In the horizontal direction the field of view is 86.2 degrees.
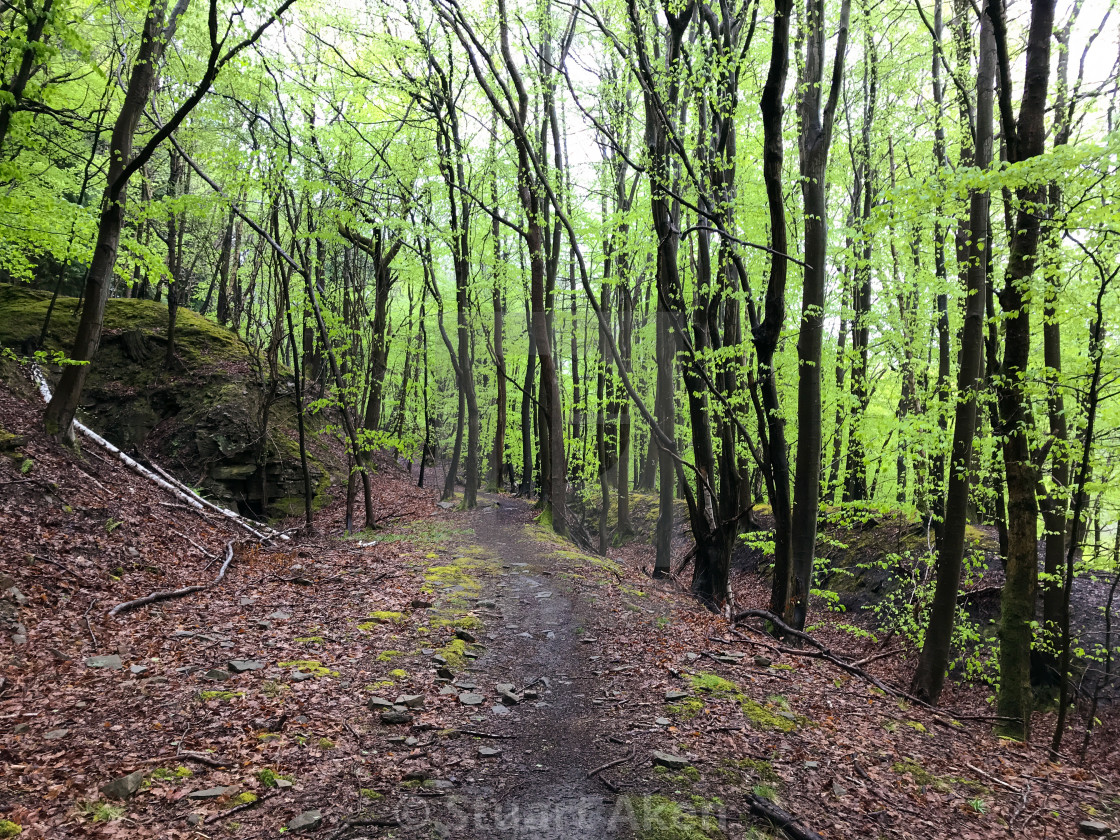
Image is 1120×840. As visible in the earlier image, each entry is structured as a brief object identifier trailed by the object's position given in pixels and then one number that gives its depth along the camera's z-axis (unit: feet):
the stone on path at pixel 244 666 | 16.66
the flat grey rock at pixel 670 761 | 13.28
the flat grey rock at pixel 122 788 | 10.76
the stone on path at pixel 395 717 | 14.64
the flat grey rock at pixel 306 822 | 10.41
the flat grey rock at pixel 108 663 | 16.12
